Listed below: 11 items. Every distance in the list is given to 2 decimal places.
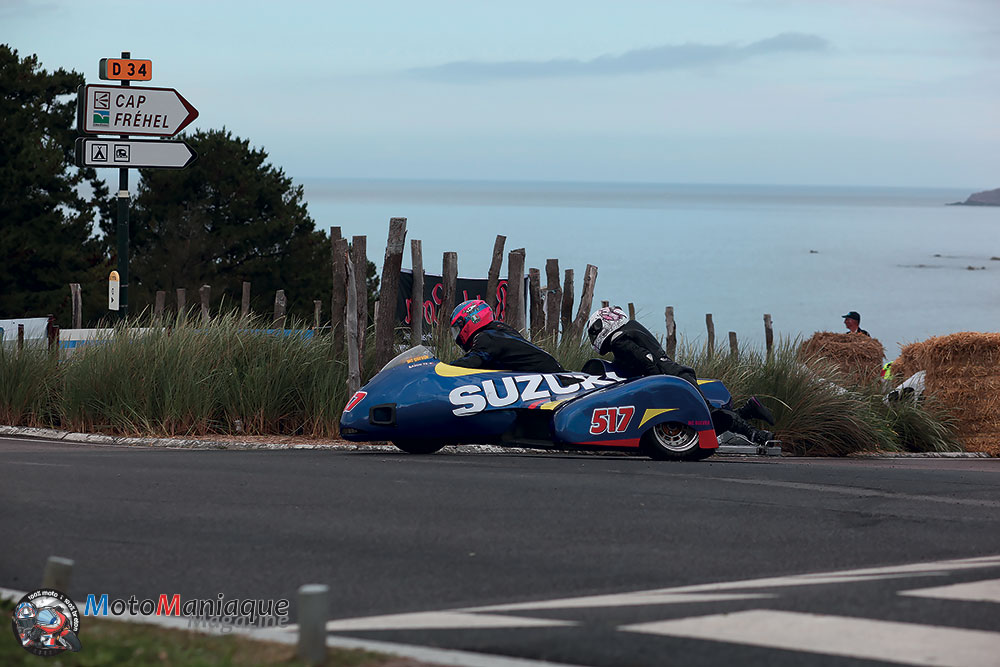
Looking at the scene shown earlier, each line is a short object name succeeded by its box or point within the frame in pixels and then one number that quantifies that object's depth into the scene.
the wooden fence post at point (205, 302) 18.46
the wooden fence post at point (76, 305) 31.09
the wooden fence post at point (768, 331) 32.69
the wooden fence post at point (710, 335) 20.54
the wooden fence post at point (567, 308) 22.81
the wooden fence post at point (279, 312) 19.28
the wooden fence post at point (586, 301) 22.44
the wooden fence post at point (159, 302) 24.85
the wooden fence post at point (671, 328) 26.33
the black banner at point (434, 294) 23.36
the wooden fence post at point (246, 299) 22.37
